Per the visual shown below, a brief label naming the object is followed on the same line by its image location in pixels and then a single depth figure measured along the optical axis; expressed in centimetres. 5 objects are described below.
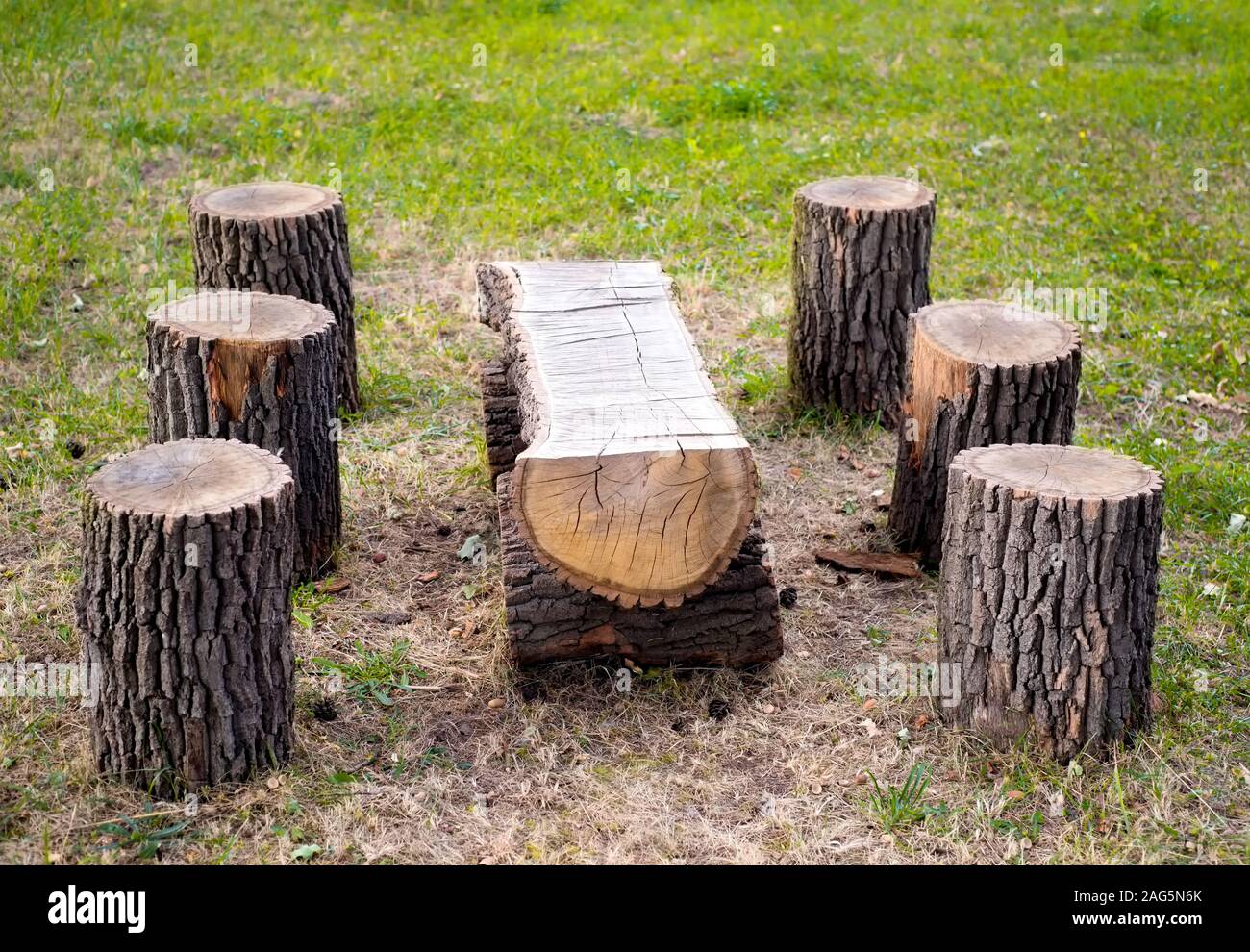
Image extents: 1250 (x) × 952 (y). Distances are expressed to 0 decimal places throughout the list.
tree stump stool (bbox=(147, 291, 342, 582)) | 440
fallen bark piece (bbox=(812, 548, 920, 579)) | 493
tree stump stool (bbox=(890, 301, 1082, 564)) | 459
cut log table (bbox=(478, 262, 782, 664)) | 374
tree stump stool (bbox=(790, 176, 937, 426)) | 569
